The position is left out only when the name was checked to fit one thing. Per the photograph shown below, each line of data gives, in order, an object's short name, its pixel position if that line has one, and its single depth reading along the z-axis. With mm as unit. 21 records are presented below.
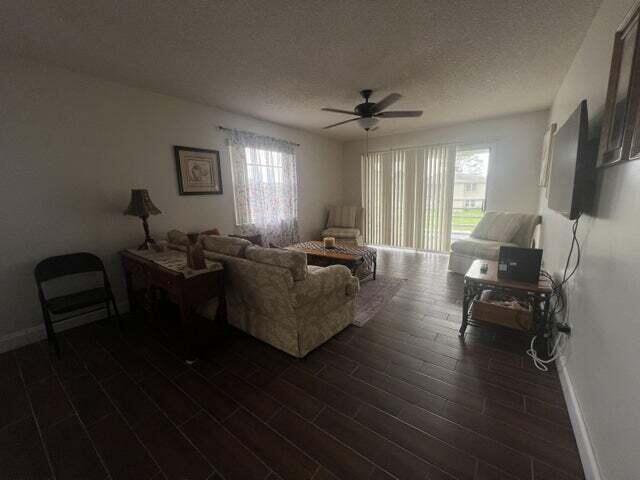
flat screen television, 1479
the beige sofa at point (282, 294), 1941
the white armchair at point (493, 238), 3768
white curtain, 4004
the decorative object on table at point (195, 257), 2070
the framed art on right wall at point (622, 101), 1042
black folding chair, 2191
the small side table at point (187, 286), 1983
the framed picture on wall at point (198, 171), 3326
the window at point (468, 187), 4945
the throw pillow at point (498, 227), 3891
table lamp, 2709
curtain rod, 3691
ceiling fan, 2904
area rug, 2793
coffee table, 3465
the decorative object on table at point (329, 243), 3932
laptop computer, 2150
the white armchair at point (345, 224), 5355
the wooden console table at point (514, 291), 2047
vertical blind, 5090
